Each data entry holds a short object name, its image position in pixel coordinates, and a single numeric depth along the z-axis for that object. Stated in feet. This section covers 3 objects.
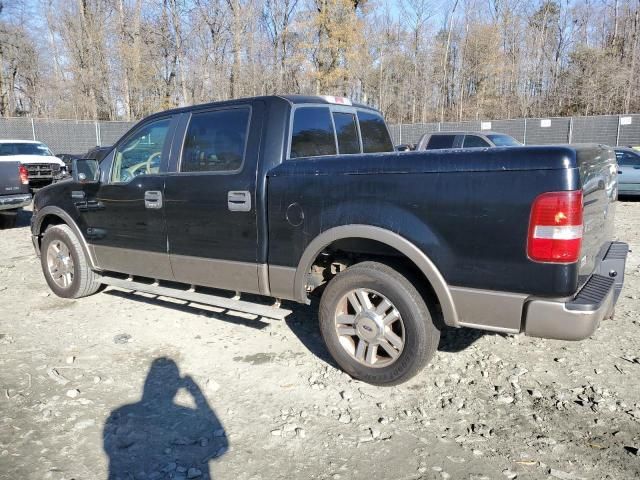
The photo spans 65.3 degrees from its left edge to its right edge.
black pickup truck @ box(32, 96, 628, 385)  9.14
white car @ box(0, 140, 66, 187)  48.20
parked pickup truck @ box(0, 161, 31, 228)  32.42
